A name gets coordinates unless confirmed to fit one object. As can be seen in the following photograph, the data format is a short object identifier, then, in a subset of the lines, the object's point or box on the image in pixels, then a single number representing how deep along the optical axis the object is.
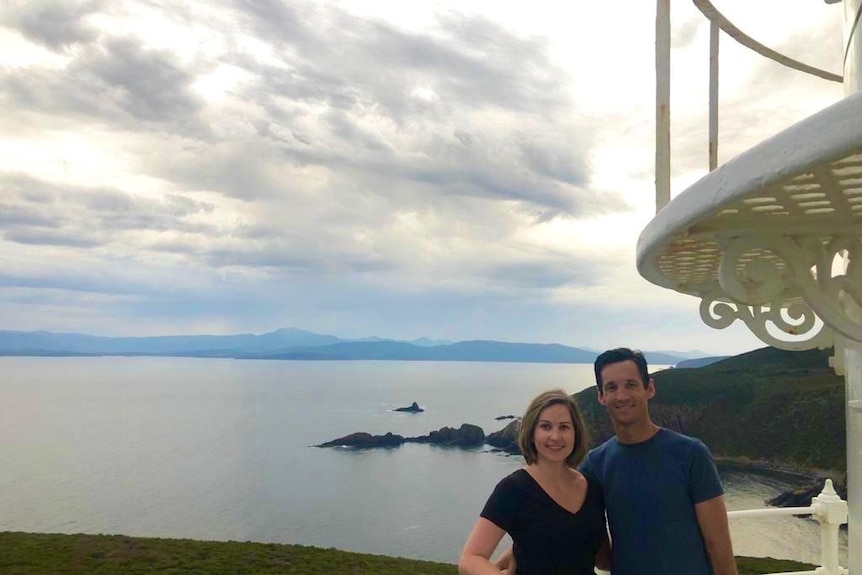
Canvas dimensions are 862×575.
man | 2.44
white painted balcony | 1.43
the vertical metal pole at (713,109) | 3.41
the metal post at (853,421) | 2.92
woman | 2.37
